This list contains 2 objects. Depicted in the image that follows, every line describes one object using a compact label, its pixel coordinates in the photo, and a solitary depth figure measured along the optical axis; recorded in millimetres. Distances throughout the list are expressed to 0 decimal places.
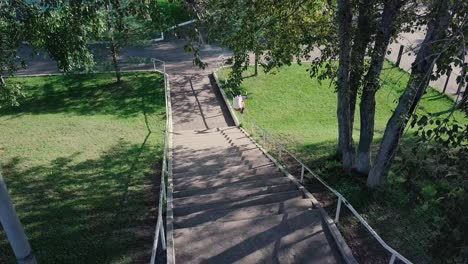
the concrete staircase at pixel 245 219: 5387
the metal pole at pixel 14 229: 3850
